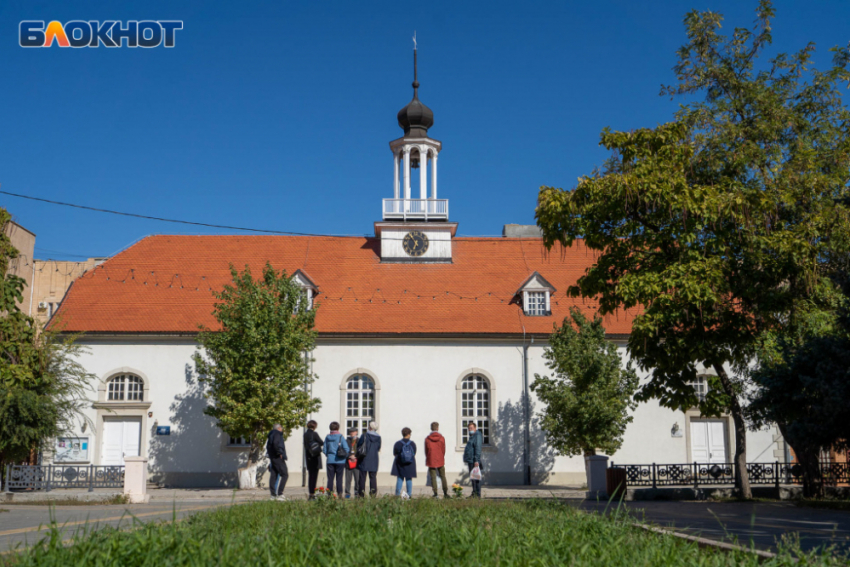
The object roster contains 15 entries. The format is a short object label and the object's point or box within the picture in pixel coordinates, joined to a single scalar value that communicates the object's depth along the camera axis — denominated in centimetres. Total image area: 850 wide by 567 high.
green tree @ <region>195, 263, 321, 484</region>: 2364
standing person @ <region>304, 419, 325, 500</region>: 1691
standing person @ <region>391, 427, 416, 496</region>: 1661
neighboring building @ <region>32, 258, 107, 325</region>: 3962
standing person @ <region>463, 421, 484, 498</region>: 1758
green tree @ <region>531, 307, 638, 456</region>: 2397
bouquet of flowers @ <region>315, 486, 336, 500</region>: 1117
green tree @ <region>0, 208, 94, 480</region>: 2025
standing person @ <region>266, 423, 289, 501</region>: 1683
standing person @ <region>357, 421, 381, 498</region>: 1674
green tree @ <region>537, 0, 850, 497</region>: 1524
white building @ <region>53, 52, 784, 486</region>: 2709
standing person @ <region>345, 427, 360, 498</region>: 1664
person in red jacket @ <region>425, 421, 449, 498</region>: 1730
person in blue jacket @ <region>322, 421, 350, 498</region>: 1645
